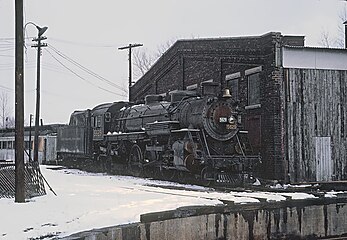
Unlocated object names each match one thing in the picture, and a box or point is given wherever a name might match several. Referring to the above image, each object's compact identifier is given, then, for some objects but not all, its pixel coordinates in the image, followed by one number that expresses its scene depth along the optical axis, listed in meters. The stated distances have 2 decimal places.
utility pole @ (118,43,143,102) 47.62
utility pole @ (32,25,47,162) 34.47
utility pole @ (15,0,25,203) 12.38
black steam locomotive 18.56
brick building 21.44
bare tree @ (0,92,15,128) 108.04
